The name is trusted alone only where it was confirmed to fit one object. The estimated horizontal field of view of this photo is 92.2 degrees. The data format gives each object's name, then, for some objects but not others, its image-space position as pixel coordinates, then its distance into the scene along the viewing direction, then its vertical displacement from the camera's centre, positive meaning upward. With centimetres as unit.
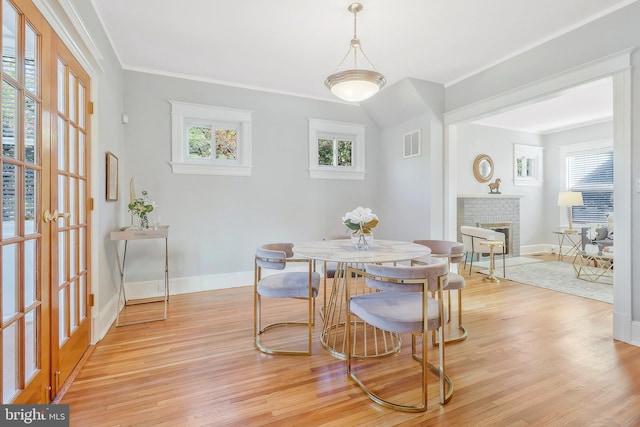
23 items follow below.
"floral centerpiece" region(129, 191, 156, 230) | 311 +4
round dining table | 198 -30
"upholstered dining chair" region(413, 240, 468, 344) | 241 -53
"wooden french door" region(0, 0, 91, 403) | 132 +1
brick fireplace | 590 -1
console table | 281 -23
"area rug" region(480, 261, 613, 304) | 376 -96
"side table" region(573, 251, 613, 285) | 421 -92
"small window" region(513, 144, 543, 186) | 671 +108
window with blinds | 611 +63
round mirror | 619 +92
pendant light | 230 +100
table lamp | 596 +27
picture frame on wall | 279 +33
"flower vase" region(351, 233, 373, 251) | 243 -22
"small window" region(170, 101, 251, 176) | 380 +95
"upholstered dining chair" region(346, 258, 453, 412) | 161 -56
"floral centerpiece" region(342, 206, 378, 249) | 235 -10
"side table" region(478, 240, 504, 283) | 442 -60
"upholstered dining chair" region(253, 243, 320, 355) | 223 -56
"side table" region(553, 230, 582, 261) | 599 -58
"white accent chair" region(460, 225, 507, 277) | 473 -39
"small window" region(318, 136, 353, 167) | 475 +97
